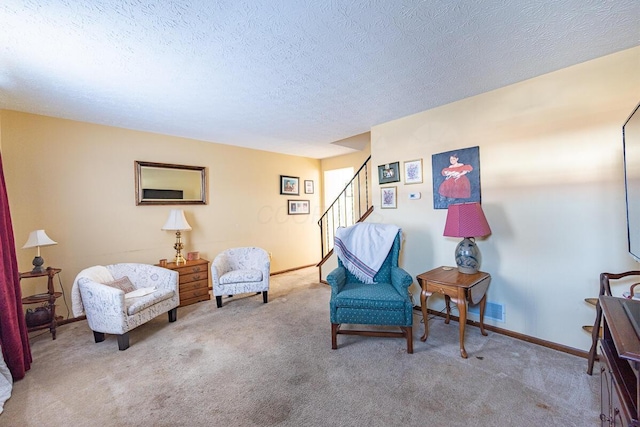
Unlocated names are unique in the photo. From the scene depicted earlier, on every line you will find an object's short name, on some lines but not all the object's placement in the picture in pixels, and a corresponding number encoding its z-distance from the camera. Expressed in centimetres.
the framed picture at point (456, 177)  275
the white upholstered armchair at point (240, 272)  349
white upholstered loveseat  242
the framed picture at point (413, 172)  322
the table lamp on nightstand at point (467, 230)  235
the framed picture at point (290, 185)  531
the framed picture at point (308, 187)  574
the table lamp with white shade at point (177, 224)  367
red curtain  194
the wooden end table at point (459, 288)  220
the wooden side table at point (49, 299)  262
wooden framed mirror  369
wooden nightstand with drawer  358
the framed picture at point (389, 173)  345
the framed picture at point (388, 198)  351
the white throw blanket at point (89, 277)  252
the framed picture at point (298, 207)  547
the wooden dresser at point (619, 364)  87
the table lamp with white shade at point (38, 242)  265
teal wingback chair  230
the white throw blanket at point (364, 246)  283
